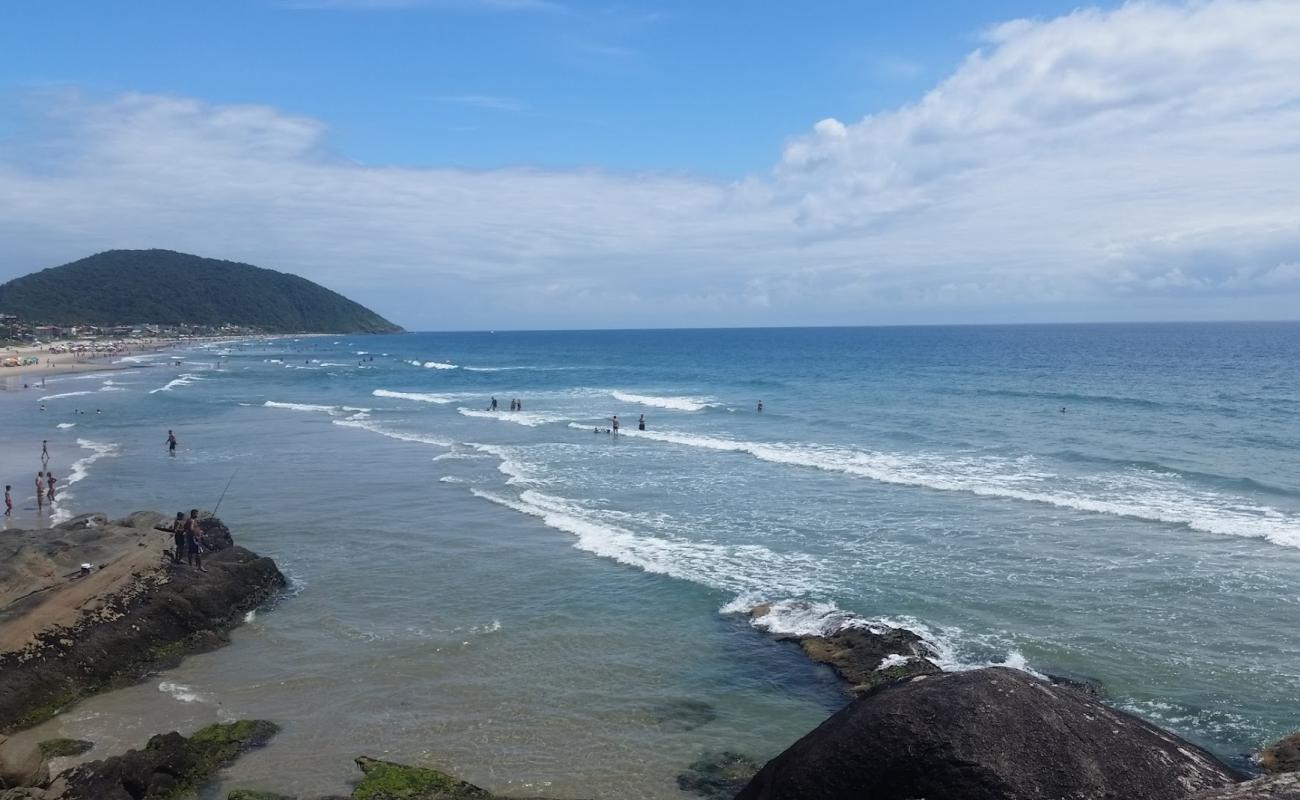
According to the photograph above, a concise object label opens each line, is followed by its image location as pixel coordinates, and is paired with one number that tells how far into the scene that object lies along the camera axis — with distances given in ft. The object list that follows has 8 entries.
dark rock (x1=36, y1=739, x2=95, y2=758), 39.52
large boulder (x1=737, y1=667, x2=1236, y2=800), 24.89
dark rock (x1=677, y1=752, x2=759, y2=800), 36.86
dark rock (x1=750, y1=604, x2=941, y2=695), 47.47
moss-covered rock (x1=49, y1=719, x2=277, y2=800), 35.35
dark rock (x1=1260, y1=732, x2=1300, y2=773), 36.73
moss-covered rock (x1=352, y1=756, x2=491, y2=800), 35.55
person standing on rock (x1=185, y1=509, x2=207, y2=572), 62.90
